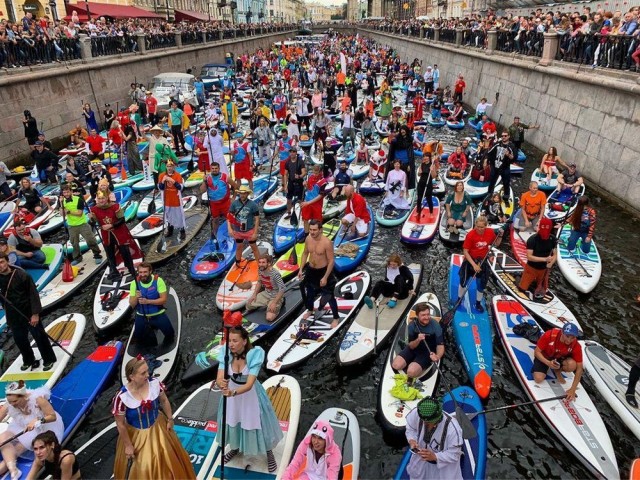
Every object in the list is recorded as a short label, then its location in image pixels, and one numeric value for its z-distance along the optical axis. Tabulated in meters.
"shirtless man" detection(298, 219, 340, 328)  7.80
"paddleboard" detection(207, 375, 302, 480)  5.57
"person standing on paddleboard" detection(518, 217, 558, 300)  8.62
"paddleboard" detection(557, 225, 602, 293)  9.83
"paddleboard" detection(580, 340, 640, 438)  6.62
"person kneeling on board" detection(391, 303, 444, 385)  6.54
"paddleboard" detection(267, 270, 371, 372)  7.78
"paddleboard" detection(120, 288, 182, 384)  7.50
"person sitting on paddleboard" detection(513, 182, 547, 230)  11.70
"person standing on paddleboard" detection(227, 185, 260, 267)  9.97
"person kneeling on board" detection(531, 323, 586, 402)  6.53
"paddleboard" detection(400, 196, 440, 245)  12.13
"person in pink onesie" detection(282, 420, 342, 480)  4.88
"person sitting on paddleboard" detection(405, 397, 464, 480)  4.82
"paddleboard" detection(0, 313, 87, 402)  7.37
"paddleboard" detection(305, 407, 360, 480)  5.74
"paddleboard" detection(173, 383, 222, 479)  5.86
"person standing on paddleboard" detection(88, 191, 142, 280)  9.20
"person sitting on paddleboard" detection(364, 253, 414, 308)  8.77
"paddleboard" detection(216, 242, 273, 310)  9.24
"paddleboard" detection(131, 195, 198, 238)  12.45
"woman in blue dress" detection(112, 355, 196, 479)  4.51
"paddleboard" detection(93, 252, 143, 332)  8.87
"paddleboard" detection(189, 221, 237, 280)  10.56
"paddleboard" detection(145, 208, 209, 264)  11.31
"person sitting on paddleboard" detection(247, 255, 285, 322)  8.72
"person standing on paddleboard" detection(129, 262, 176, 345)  7.30
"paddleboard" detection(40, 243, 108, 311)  9.65
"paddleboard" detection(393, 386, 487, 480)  5.63
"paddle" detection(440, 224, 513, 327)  8.09
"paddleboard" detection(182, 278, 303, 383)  7.55
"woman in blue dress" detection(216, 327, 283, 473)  5.03
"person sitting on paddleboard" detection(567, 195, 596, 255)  10.32
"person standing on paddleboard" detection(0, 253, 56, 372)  6.82
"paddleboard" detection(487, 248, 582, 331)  8.69
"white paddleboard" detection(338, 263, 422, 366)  7.87
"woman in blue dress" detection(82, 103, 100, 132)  19.84
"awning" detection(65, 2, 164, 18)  34.08
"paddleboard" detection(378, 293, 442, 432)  6.48
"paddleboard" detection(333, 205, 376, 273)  10.88
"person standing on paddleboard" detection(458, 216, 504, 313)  8.72
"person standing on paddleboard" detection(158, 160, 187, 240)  11.19
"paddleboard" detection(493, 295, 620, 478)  5.98
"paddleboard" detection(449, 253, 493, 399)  7.27
